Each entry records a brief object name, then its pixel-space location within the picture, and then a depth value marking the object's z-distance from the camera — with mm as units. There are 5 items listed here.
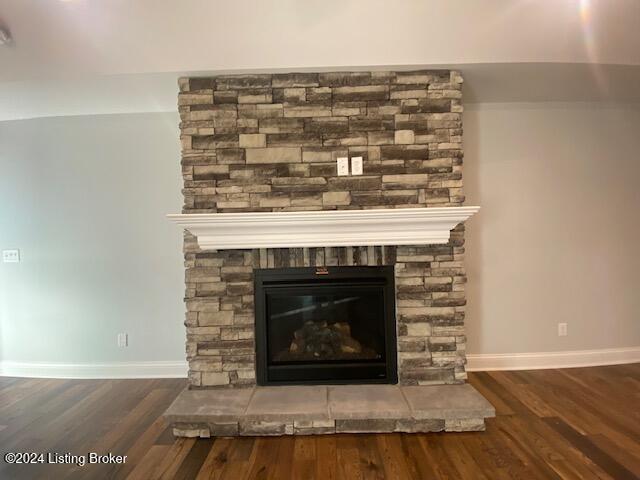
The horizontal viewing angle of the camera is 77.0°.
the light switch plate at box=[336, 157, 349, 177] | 2686
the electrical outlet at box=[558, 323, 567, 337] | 3367
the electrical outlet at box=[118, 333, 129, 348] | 3391
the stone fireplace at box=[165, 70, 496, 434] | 2691
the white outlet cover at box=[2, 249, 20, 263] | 3463
